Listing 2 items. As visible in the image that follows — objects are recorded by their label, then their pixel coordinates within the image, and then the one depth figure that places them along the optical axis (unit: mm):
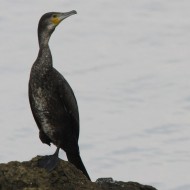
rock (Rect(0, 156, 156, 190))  13258
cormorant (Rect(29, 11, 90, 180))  16328
